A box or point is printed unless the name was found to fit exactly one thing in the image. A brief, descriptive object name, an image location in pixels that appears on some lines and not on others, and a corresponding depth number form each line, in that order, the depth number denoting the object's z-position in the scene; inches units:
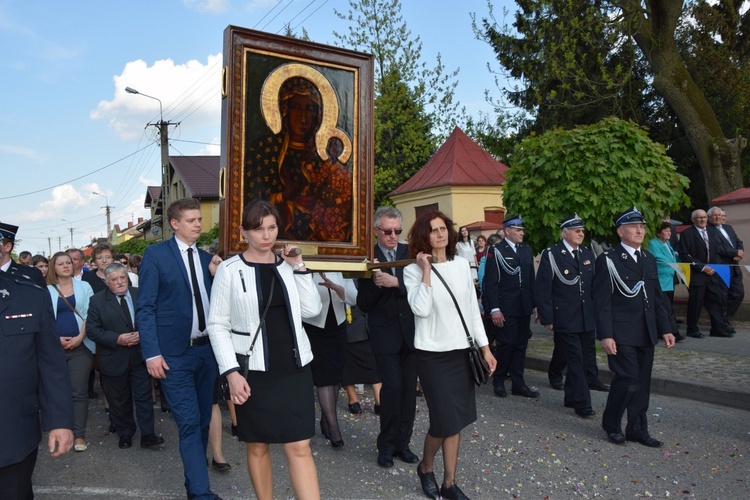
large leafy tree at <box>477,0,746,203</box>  677.9
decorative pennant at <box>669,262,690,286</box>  404.2
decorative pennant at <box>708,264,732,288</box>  401.5
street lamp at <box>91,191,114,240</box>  3147.1
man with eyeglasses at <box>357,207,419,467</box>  208.5
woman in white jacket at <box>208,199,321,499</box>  146.6
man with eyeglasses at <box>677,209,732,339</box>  418.6
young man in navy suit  174.4
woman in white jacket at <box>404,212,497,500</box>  174.9
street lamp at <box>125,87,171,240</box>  1186.0
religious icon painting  185.8
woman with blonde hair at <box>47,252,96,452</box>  246.1
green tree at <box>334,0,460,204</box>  1270.9
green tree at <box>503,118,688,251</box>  374.3
